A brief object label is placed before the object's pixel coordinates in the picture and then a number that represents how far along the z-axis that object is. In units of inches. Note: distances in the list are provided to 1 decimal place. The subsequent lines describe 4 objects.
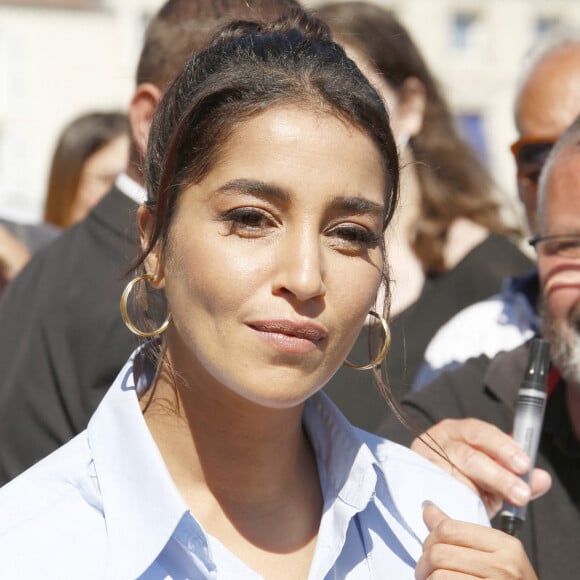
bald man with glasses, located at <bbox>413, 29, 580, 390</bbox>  118.9
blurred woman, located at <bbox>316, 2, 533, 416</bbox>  132.0
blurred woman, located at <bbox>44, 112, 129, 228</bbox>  200.1
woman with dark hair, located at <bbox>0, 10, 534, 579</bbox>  68.6
